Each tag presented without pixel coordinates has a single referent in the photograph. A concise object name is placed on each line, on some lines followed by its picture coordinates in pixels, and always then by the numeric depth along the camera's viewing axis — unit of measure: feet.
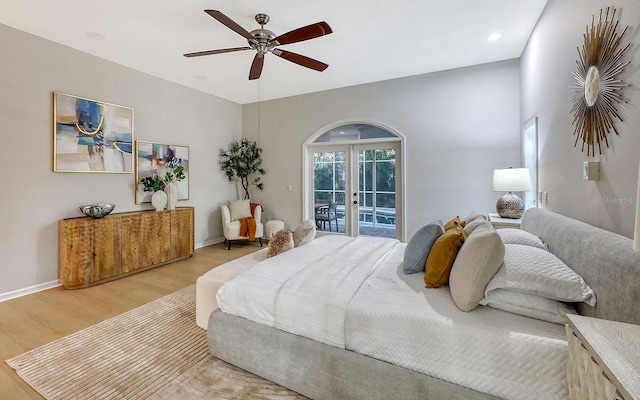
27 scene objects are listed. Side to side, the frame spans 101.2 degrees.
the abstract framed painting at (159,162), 13.71
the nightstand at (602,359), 1.98
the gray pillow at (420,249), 6.07
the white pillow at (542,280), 4.09
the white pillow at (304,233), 8.86
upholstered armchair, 16.29
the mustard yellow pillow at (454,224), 7.09
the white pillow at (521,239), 6.11
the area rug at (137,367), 5.33
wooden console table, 10.39
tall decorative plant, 18.74
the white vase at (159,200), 13.60
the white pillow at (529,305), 4.12
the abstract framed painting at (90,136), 10.88
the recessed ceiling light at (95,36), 10.14
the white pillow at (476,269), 4.41
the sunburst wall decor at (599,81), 4.64
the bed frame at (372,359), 3.54
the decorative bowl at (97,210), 10.98
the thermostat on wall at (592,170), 5.20
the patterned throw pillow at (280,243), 8.09
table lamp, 10.02
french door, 15.70
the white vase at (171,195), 14.07
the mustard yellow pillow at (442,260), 5.37
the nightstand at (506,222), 9.66
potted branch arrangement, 13.70
